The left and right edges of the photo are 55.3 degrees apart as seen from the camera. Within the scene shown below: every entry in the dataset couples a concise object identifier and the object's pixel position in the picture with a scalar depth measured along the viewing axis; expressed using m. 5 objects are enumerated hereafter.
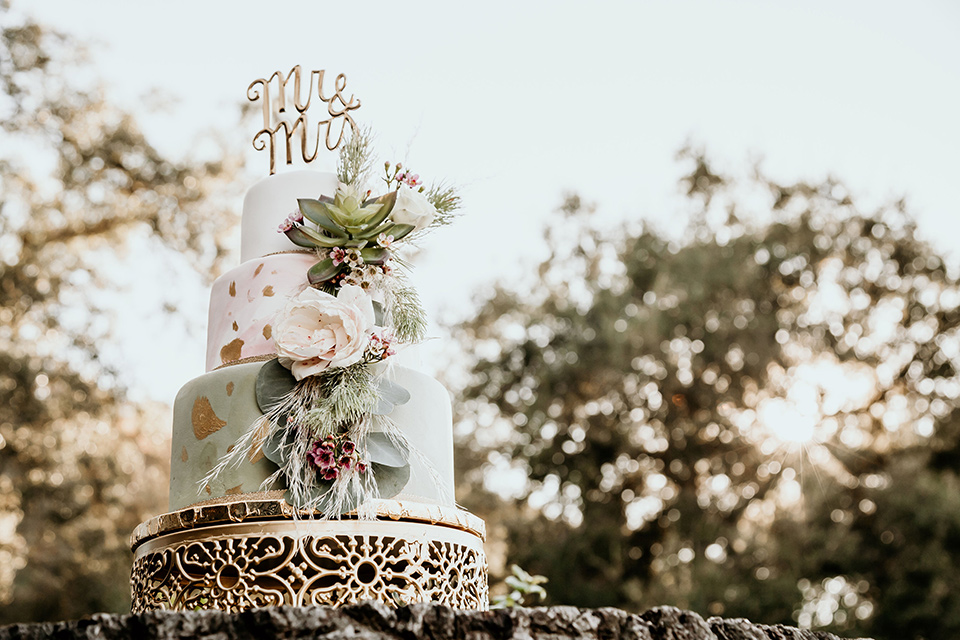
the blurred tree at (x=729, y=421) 7.96
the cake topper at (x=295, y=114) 2.71
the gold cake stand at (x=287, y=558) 1.91
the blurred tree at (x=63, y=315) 8.52
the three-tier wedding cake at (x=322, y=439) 1.94
